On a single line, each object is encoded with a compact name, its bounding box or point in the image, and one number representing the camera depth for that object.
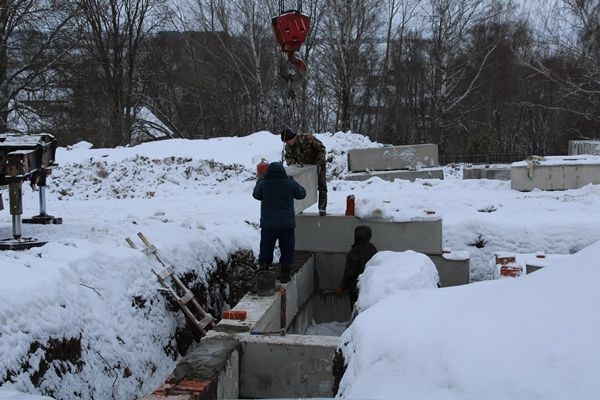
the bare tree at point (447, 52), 31.86
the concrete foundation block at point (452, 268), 8.69
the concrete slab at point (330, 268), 8.92
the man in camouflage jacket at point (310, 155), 8.95
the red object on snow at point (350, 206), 8.76
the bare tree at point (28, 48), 24.31
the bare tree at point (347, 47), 29.05
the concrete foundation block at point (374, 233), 8.64
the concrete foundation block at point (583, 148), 20.72
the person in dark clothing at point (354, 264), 7.92
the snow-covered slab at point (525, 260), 7.44
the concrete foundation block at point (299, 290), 7.40
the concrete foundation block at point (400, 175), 17.06
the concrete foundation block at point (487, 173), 18.02
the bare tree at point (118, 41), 34.44
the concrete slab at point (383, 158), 17.95
